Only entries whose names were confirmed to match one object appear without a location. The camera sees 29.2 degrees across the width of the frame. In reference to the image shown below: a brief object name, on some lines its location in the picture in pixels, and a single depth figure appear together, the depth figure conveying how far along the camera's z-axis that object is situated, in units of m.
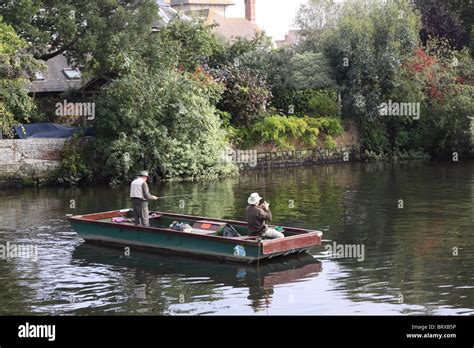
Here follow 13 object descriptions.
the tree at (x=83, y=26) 39.81
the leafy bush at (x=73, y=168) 38.59
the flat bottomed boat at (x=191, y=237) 20.67
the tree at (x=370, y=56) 46.53
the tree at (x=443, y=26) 52.59
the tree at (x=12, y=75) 37.47
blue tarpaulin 39.81
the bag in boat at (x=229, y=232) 22.27
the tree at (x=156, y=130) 38.31
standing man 23.42
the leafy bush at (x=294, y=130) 44.59
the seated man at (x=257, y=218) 21.31
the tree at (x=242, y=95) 44.62
